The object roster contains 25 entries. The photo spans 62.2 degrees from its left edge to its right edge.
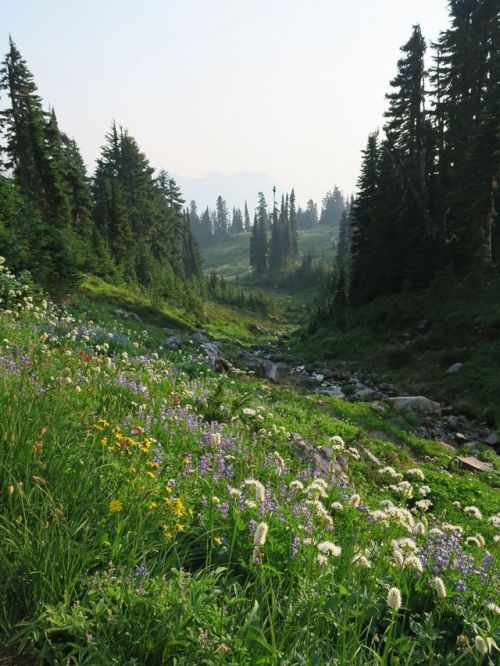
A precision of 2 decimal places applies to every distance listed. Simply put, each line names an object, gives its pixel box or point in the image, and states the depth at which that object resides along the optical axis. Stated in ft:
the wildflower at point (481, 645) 5.72
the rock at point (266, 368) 68.57
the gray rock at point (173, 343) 61.00
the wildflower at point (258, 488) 8.73
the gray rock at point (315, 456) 24.27
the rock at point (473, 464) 35.37
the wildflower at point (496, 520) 11.37
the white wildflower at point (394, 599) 6.22
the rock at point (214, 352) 55.06
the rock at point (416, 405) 52.61
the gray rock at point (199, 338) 83.60
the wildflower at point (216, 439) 10.18
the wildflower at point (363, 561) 9.00
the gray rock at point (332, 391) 59.90
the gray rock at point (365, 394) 60.08
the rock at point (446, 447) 40.43
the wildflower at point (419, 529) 9.05
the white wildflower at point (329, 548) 9.18
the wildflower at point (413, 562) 9.57
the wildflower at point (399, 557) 7.90
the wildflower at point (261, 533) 7.26
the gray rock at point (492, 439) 43.57
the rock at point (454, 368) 64.01
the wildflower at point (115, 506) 9.08
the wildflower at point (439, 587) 7.15
